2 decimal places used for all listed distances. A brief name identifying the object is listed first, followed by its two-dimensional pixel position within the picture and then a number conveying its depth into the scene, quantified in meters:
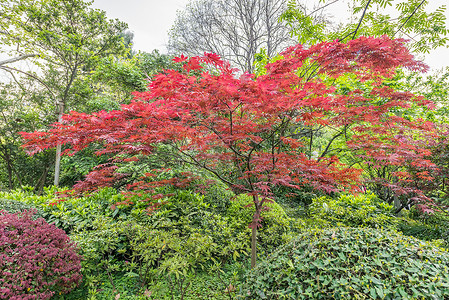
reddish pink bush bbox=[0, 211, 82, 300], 1.86
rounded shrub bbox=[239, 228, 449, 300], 1.44
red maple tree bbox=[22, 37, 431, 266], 2.08
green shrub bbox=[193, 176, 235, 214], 4.01
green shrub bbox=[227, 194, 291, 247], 3.46
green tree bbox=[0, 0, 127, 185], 6.69
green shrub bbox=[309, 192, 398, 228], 3.76
